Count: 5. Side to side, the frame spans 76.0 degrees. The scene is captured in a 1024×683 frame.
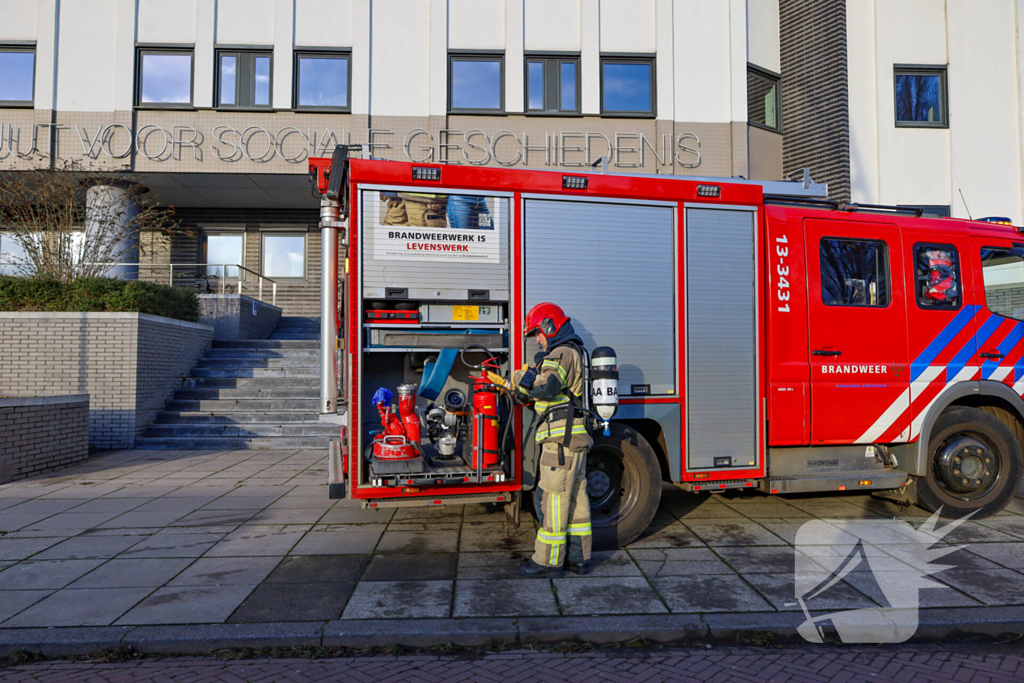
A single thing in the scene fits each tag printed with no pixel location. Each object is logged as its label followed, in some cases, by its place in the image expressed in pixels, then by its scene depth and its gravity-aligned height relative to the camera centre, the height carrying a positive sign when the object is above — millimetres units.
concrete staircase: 10414 -610
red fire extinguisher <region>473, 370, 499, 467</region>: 4984 -383
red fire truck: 5035 +292
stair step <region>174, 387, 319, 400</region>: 11336 -470
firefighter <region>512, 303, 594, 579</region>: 4703 -527
